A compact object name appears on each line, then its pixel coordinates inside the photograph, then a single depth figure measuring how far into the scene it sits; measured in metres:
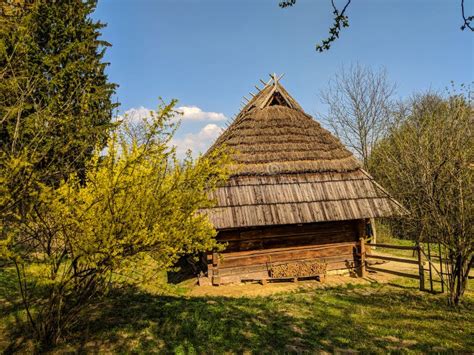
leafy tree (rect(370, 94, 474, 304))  6.84
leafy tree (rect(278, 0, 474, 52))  3.32
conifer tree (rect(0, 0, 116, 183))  13.23
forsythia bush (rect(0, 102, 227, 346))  4.02
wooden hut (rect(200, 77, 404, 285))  9.77
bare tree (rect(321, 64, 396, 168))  22.30
